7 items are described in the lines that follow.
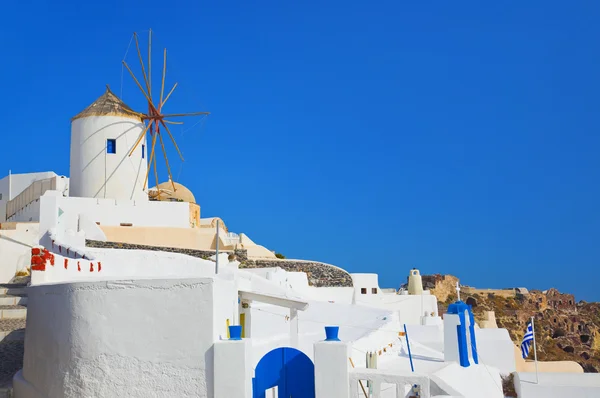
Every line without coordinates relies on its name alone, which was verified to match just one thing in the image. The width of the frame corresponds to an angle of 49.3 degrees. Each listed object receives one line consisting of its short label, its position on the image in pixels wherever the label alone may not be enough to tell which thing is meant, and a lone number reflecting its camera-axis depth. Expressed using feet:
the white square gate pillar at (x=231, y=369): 18.84
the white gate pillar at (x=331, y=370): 20.52
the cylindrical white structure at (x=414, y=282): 88.48
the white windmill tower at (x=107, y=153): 79.46
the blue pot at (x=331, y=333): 21.09
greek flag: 46.65
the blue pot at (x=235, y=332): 19.48
